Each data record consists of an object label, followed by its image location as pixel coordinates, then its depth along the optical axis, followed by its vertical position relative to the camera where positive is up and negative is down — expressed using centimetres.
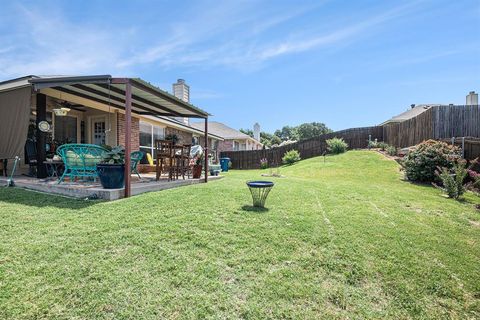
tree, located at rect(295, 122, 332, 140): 6869 +708
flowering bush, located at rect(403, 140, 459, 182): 967 -7
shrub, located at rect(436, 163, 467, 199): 755 -73
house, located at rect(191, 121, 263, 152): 2760 +205
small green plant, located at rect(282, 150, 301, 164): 2091 +3
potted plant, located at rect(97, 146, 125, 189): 551 -24
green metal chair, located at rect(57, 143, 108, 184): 569 +2
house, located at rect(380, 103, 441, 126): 2386 +384
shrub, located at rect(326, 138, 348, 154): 1966 +81
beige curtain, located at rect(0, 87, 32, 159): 682 +96
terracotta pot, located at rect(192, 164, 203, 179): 901 -40
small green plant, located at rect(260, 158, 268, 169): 2209 -52
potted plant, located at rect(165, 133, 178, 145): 961 +72
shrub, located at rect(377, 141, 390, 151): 1809 +79
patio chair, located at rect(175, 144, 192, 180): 824 -10
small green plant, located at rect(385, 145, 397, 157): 1612 +36
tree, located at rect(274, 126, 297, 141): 7907 +751
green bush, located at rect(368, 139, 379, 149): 1933 +92
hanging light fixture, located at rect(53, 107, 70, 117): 809 +138
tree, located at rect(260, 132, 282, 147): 5571 +487
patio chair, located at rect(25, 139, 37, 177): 774 +9
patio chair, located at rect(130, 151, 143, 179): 656 +4
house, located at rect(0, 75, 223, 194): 618 +152
